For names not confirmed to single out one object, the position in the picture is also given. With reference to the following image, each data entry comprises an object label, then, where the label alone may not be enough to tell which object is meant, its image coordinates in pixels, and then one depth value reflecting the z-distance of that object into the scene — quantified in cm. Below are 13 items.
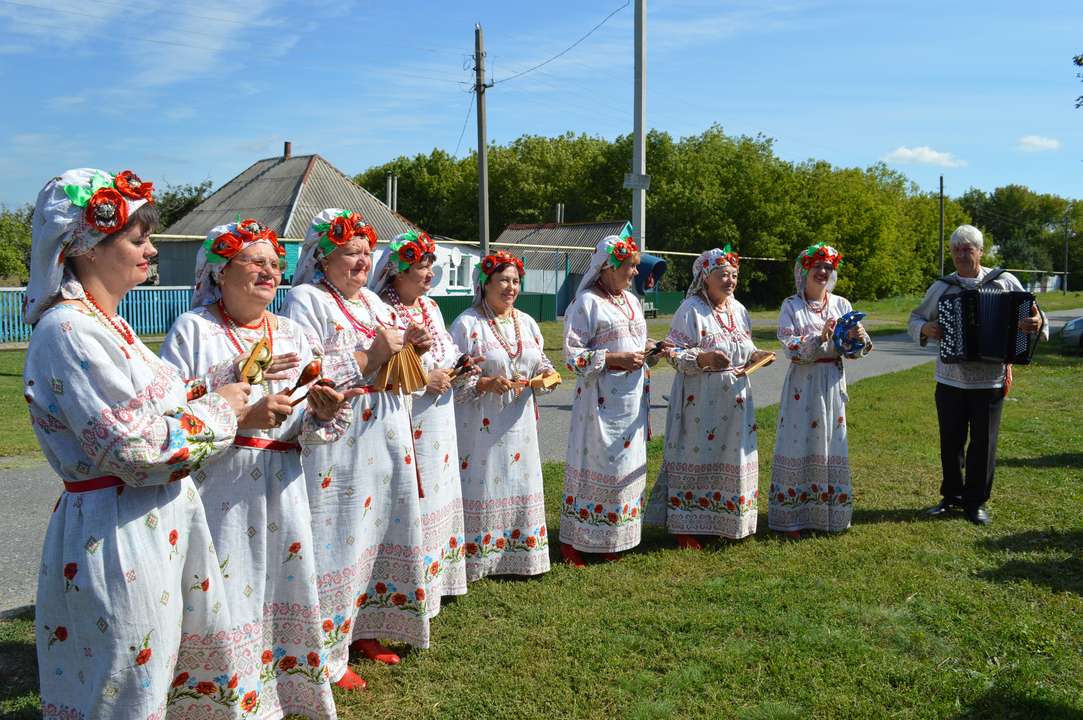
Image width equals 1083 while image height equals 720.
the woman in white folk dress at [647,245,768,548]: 599
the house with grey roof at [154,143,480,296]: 3053
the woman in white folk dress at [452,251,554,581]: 533
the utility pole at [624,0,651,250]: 1227
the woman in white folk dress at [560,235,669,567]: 570
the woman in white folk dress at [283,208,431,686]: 398
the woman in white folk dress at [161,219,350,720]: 322
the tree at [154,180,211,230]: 4622
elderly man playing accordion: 659
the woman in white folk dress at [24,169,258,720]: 243
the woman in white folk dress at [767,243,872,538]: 628
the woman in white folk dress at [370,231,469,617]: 456
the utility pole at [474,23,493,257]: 1633
